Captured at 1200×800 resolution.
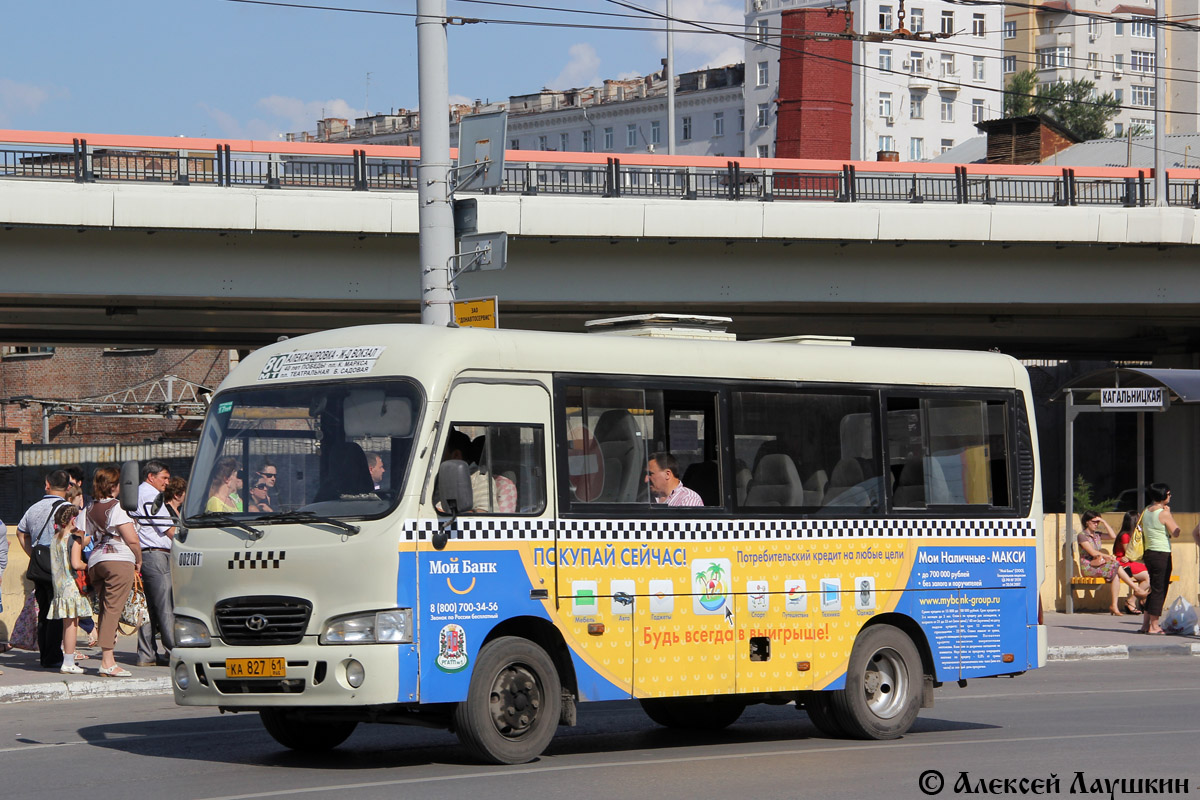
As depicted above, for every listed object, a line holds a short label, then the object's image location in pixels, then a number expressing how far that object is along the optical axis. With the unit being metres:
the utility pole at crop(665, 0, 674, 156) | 47.44
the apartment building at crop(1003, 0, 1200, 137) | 129.12
